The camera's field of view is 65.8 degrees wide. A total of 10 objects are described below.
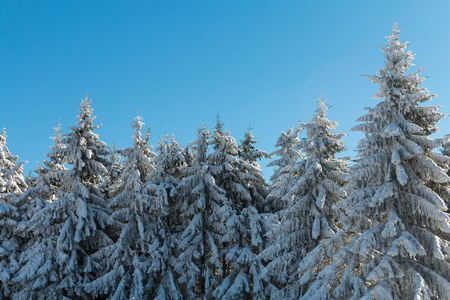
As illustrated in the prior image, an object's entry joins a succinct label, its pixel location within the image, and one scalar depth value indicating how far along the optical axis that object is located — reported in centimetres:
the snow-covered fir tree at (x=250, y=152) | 2755
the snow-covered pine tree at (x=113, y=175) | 3262
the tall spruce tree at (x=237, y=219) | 1855
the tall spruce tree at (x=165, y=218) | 2059
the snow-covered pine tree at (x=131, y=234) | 2011
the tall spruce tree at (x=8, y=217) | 2203
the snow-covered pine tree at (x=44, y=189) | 2362
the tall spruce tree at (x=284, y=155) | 2352
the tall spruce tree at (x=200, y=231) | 2033
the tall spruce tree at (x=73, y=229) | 2031
